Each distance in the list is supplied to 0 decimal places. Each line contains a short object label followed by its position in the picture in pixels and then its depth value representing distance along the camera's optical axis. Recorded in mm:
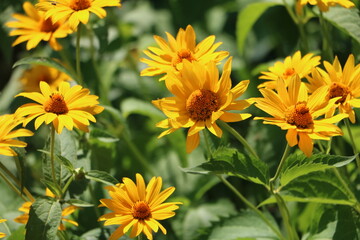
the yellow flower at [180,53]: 1326
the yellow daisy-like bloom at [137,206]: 1281
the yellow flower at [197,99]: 1282
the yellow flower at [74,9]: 1341
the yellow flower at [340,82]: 1303
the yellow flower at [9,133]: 1297
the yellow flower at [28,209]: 1348
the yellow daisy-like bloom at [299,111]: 1257
